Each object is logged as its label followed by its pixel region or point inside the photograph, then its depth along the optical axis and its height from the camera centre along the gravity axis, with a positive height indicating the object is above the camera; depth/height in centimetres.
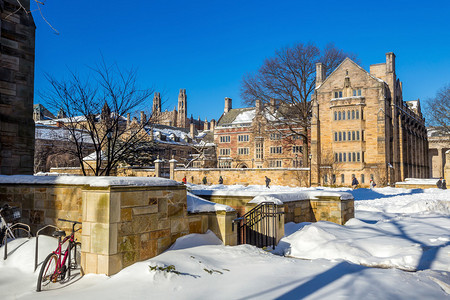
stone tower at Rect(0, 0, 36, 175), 1140 +250
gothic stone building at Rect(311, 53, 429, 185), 3897 +491
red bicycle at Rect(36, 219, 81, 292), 566 -154
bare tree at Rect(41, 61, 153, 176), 1489 +247
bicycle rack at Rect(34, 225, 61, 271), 611 -146
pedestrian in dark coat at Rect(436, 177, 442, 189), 3087 -106
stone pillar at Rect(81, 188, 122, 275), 573 -98
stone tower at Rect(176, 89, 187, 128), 13538 +2202
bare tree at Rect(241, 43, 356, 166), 4069 +943
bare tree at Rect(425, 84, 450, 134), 4381 +706
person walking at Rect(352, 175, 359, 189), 3475 -109
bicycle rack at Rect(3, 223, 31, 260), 663 -126
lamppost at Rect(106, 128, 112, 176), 1391 +135
